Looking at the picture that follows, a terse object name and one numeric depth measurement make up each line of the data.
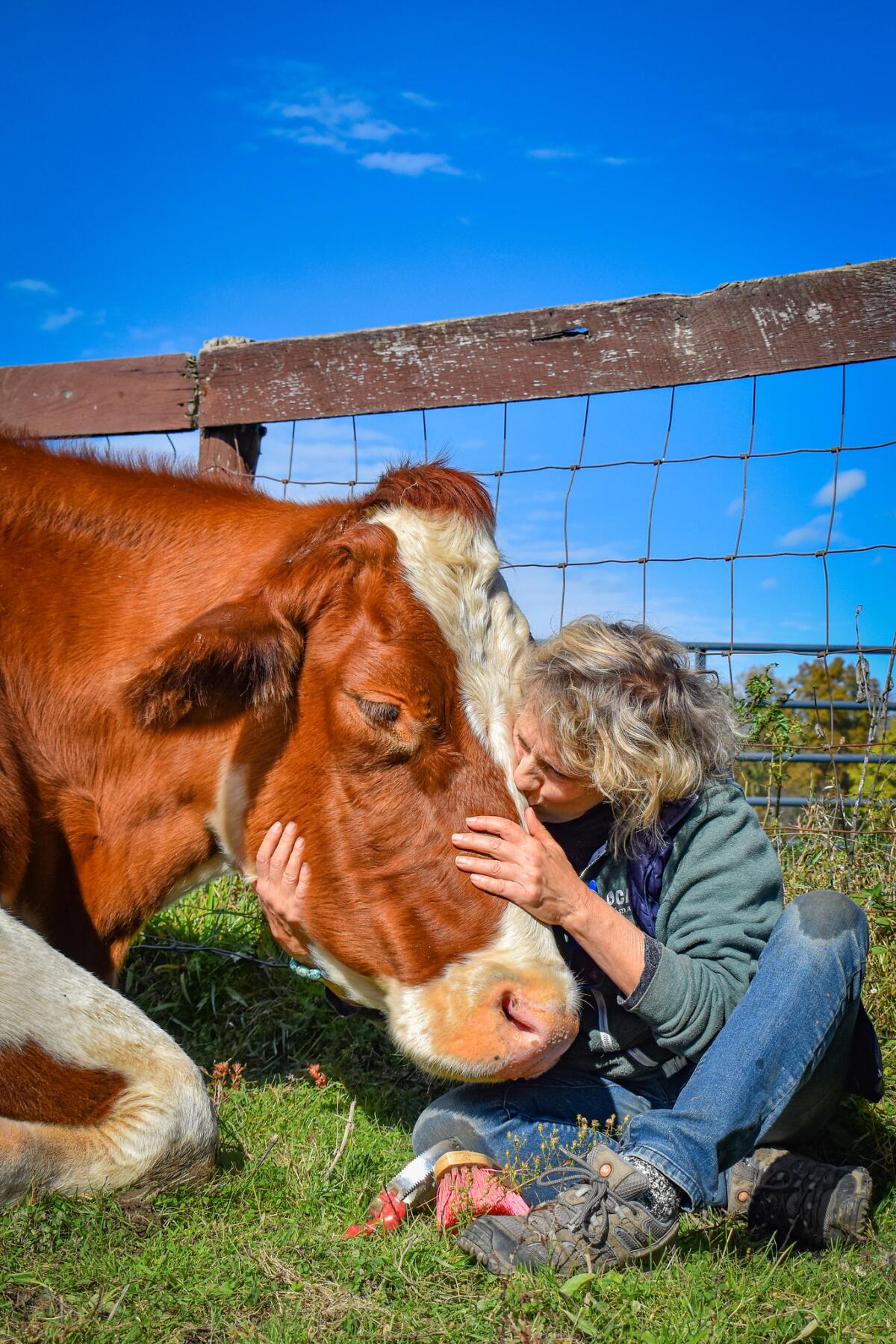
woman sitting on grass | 2.48
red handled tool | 2.63
